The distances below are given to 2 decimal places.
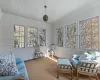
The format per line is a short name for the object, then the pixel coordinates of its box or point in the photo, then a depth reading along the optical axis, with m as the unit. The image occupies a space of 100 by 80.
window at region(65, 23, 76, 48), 3.13
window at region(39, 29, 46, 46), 4.13
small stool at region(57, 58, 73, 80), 1.92
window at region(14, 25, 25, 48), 3.26
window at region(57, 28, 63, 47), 3.94
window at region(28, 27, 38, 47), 3.70
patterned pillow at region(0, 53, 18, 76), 1.12
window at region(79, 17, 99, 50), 2.39
